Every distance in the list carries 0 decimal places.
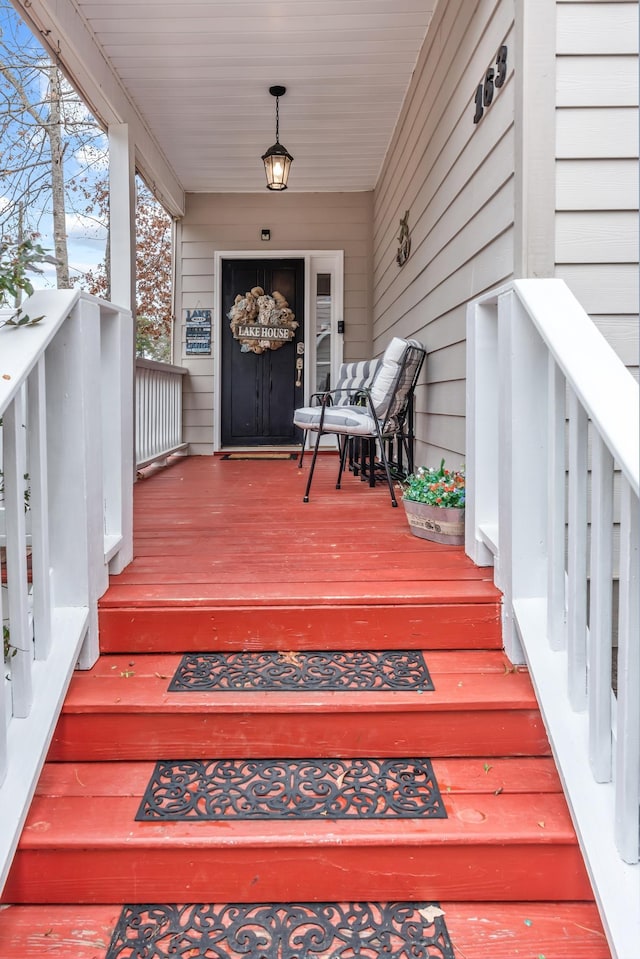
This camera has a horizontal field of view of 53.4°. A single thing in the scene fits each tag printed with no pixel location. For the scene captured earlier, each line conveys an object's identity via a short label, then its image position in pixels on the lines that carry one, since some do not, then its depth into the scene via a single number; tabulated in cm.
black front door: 612
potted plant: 223
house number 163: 213
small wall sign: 612
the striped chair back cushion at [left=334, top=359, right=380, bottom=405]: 429
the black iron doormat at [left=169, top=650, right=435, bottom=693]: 150
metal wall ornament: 411
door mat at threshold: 582
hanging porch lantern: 438
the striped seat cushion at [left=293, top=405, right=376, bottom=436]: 329
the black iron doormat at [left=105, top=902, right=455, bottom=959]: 107
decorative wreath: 609
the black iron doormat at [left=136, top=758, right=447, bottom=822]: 127
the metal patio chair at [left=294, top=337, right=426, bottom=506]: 317
